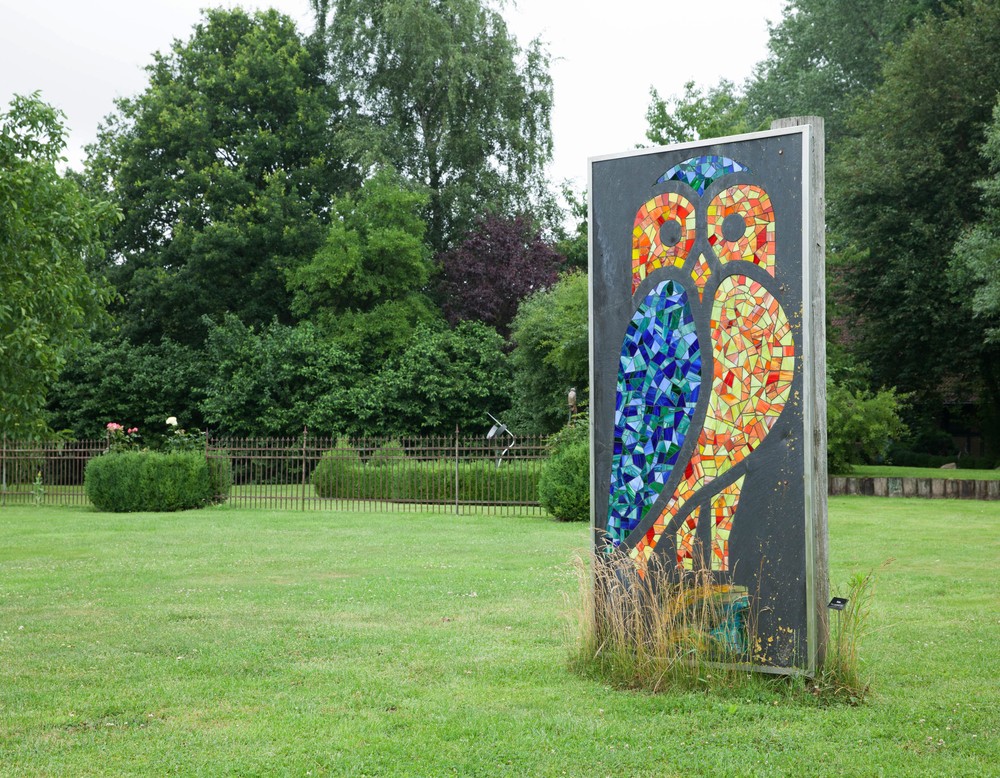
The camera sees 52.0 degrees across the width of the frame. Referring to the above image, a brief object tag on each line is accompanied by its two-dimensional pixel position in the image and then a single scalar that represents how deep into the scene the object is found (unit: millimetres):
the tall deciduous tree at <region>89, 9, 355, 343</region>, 36219
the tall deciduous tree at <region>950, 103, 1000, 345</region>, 21672
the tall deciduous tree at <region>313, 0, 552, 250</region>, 35938
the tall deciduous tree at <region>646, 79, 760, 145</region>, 26266
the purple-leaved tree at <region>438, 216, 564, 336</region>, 35938
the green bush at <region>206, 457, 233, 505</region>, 22006
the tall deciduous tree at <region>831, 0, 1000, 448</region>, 27062
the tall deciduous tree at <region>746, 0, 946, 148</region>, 37844
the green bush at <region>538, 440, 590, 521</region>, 17812
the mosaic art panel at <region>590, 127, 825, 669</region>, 5879
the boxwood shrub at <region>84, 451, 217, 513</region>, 20641
